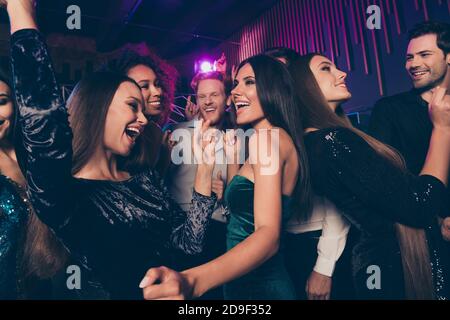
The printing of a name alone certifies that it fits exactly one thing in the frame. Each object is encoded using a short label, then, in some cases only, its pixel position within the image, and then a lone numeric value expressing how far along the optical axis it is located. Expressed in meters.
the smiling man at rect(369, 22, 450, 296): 1.77
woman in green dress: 0.96
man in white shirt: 1.67
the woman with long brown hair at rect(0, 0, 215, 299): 0.82
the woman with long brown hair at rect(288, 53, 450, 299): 1.23
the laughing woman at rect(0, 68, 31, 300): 1.16
